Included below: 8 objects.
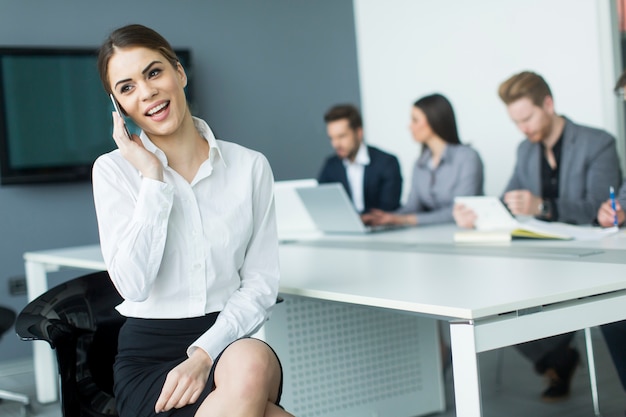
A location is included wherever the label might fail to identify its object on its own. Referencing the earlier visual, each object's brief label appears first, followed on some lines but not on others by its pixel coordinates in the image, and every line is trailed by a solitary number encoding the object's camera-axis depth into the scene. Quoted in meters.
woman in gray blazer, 4.32
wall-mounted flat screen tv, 4.80
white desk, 1.66
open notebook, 2.85
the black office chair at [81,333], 2.11
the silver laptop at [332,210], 3.52
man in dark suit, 4.89
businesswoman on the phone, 1.78
